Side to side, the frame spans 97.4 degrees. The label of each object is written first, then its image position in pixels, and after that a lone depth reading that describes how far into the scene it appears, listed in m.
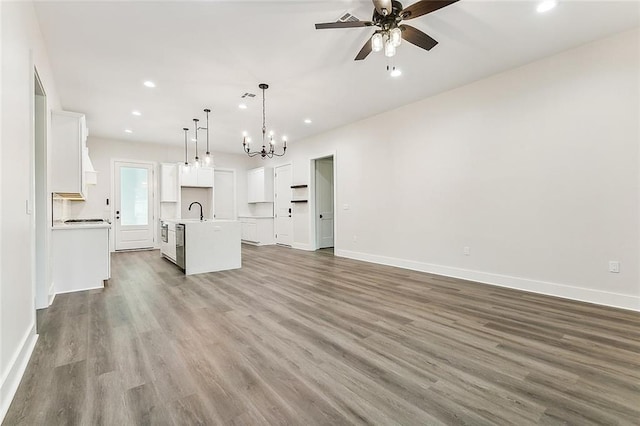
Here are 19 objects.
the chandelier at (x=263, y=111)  4.16
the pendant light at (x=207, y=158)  5.24
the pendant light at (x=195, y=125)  5.84
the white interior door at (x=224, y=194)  9.13
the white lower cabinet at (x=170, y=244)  5.48
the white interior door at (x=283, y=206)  8.06
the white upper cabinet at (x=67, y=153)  3.55
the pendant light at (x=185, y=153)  6.55
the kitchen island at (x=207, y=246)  4.74
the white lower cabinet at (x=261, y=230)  8.59
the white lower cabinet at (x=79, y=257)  3.73
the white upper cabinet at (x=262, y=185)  8.65
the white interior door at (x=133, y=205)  7.34
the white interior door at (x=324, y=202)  7.54
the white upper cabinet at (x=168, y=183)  7.81
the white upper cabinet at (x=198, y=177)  8.05
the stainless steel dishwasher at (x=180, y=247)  4.84
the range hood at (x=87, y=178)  4.28
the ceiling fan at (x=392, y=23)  2.24
